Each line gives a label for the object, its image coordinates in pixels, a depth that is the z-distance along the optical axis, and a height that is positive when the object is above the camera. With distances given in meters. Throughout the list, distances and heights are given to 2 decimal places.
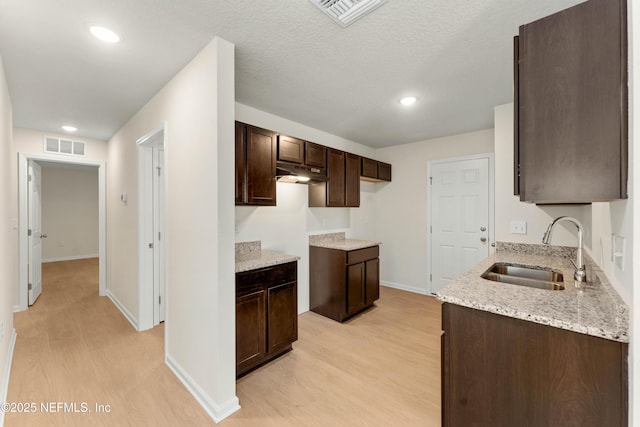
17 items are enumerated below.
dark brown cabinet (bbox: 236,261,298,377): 2.12 -0.88
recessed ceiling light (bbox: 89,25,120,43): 1.62 +1.15
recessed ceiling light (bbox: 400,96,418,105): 2.69 +1.17
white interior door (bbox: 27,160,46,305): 3.67 -0.22
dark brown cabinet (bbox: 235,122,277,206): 2.35 +0.45
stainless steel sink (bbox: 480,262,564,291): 1.80 -0.48
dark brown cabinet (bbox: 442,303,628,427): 0.98 -0.69
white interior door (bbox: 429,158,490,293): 3.77 -0.07
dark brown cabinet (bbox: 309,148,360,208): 3.42 +0.39
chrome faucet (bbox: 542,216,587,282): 1.50 -0.31
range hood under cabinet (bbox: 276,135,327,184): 2.75 +0.59
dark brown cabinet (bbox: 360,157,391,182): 4.04 +0.68
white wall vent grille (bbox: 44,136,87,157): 3.66 +0.99
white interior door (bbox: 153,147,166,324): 3.04 -0.19
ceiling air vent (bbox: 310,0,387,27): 1.41 +1.13
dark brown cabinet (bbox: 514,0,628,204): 0.99 +0.43
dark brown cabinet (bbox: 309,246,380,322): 3.21 -0.87
